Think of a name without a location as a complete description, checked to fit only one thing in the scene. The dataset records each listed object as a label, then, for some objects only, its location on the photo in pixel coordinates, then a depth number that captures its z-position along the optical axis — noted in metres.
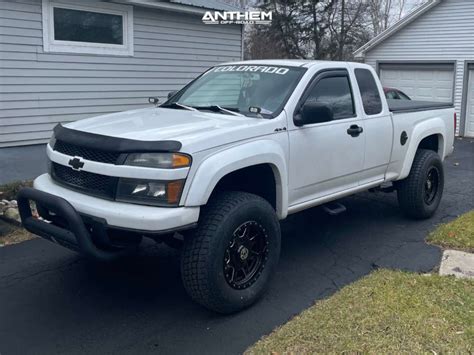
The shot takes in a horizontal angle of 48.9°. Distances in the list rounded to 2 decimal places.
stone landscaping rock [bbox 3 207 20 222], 6.22
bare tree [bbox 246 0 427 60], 24.12
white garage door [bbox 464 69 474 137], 16.89
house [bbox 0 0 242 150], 8.84
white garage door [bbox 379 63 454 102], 17.48
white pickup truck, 3.66
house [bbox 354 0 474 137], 16.92
